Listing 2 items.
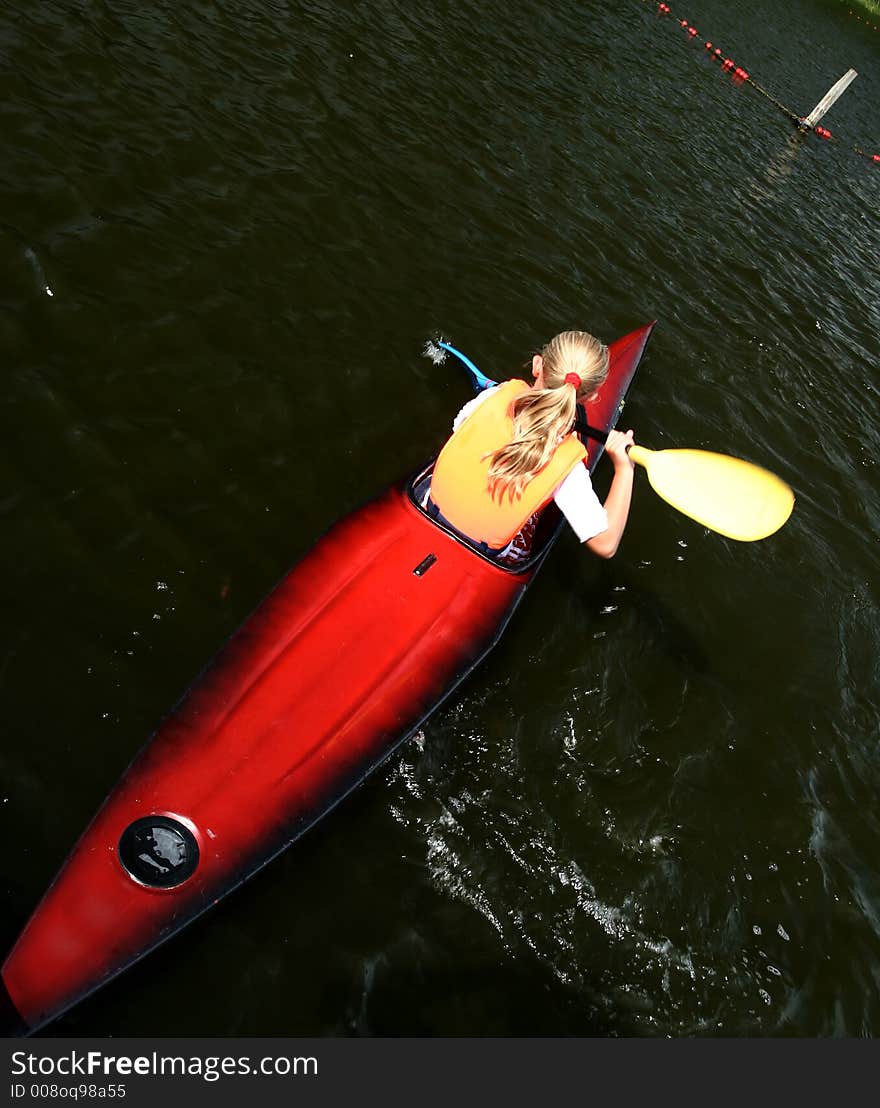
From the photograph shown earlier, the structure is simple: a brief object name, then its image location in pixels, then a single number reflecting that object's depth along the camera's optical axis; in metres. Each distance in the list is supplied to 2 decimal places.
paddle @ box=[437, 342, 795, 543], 4.71
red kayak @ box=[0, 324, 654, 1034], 3.00
